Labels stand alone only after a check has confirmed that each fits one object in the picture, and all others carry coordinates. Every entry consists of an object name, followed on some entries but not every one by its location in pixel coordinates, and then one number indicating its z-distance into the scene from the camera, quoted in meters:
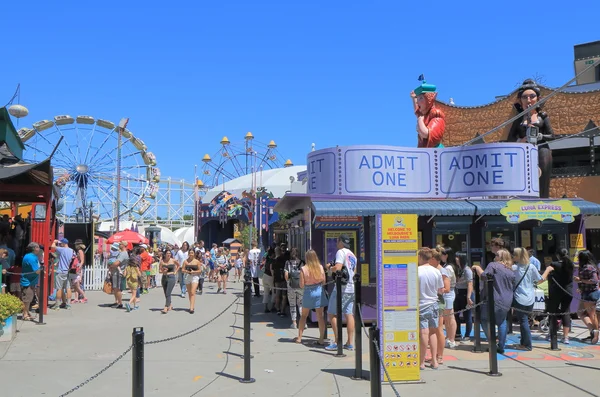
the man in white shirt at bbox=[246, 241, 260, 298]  16.72
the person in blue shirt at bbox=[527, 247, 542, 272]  9.75
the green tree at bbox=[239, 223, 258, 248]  43.23
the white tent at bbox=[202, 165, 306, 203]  49.50
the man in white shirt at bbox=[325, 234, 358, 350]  8.57
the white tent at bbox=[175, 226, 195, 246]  59.86
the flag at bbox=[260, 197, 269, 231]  31.88
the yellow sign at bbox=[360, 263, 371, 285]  11.35
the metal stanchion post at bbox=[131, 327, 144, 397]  4.60
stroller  9.84
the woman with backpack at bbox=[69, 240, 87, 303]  14.03
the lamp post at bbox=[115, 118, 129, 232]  37.53
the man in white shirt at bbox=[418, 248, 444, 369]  7.29
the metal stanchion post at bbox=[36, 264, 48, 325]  10.89
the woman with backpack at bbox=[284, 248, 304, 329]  10.90
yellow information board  6.80
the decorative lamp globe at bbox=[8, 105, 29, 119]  19.28
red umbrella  23.20
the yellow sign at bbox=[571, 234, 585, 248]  12.73
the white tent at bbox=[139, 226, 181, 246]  51.49
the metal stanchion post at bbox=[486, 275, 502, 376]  7.13
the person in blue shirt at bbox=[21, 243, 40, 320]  11.19
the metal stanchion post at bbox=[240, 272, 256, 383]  6.85
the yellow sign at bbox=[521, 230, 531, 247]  12.65
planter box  9.02
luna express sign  11.52
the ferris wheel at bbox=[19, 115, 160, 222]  38.38
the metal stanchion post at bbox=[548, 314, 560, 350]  8.85
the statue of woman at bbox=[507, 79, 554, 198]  14.49
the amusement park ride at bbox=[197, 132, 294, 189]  54.41
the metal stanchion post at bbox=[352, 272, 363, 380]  6.80
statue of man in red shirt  13.81
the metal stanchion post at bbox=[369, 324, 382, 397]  4.89
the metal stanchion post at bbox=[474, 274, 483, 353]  8.72
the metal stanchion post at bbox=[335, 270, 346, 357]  7.85
